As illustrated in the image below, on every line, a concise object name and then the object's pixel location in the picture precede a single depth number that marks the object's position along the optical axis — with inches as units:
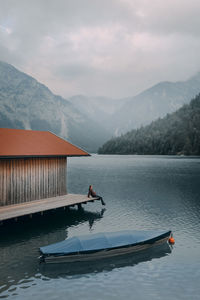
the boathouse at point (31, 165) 1187.4
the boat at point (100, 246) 784.3
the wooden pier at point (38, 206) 1073.1
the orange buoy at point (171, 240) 957.2
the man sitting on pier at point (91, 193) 1524.4
